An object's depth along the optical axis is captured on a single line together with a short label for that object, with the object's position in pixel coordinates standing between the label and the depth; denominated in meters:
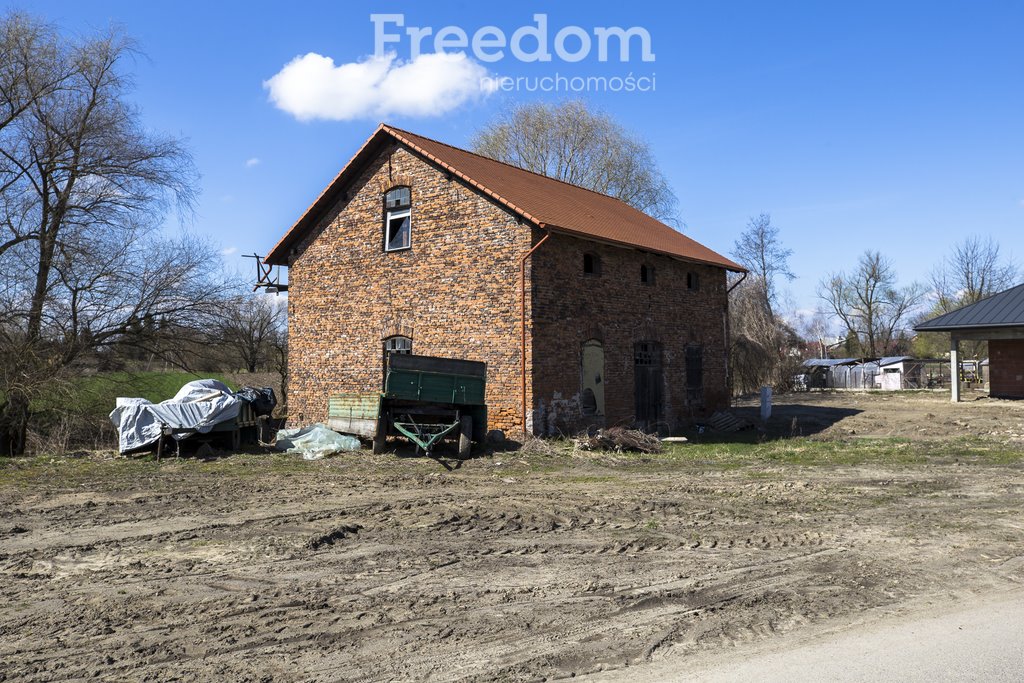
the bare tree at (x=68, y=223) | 20.73
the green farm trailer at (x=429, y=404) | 14.44
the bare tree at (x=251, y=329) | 24.41
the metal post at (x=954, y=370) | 29.05
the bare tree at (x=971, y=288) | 52.31
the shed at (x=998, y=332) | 28.06
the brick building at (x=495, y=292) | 16.31
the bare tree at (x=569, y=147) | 38.62
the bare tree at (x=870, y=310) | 61.25
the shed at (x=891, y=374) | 43.16
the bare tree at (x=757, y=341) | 38.38
